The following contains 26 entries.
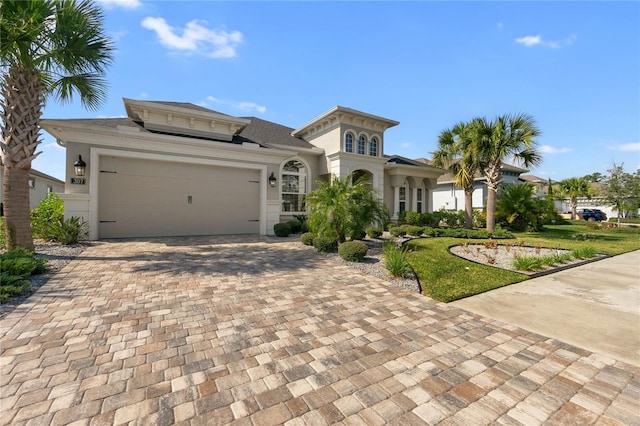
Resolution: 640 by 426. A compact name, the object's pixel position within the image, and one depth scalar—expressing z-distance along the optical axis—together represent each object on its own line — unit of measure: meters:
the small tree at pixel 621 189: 22.22
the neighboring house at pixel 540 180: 42.74
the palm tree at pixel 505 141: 13.46
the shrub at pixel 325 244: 8.57
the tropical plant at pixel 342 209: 8.71
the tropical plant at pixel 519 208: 16.97
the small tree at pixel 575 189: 28.45
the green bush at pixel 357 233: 8.80
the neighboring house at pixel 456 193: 26.41
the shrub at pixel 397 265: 5.97
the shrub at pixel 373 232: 11.81
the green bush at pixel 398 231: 12.99
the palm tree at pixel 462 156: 14.51
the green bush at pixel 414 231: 13.09
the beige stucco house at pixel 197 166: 9.49
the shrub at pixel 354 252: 7.40
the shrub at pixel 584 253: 8.39
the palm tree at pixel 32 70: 6.23
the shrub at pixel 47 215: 8.69
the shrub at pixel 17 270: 4.21
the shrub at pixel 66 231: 8.35
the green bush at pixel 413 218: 16.44
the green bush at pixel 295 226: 13.11
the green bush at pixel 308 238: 9.65
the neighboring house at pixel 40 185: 22.06
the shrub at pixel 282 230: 12.01
